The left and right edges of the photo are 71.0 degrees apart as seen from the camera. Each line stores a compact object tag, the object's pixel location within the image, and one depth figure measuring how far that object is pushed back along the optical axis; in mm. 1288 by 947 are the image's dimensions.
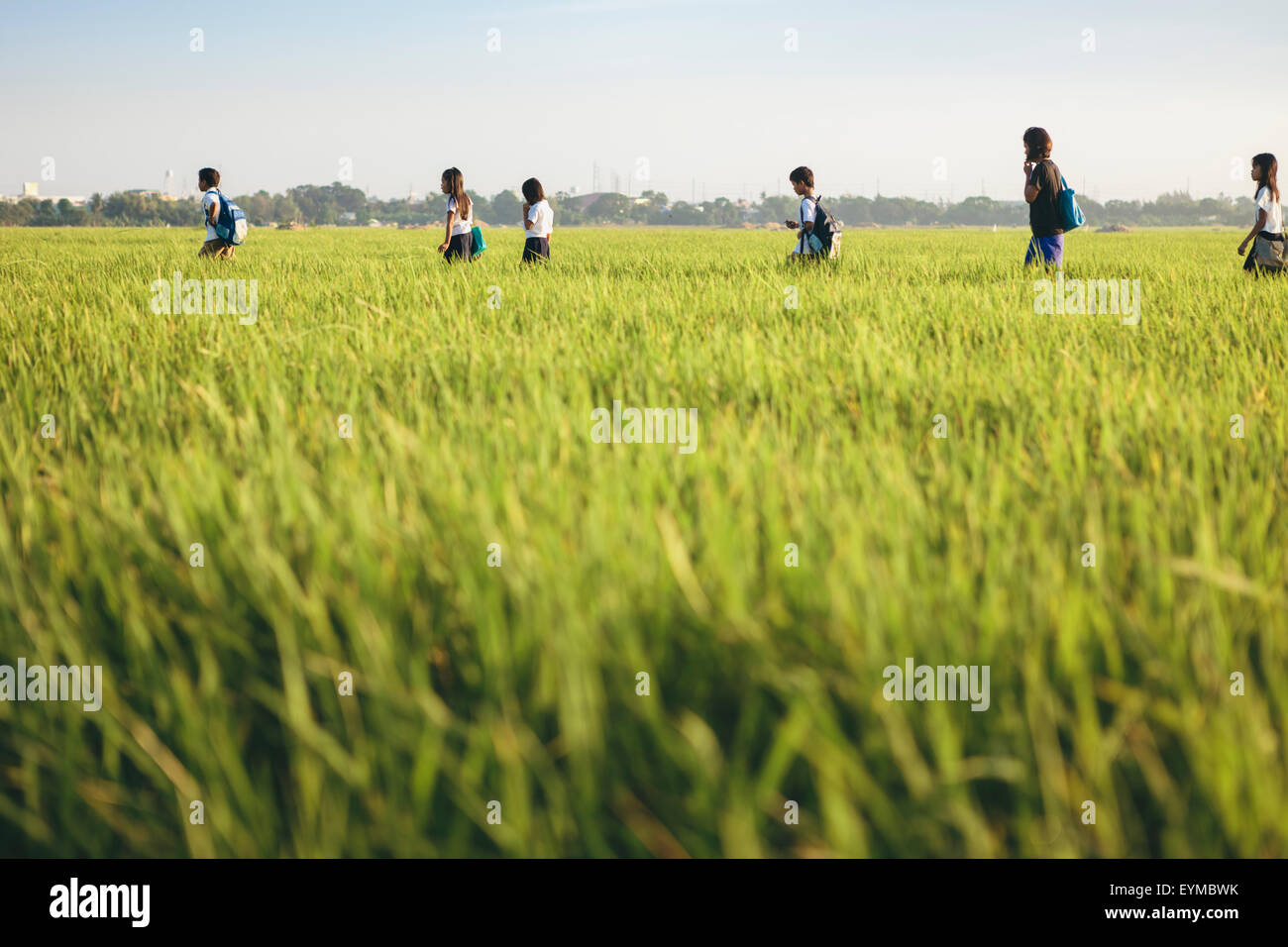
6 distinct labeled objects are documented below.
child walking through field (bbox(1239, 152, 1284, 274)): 7559
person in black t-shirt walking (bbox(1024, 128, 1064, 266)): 7727
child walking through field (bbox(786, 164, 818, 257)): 9000
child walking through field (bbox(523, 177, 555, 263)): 9984
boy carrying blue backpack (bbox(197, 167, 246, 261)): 9750
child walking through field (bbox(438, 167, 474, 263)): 9750
